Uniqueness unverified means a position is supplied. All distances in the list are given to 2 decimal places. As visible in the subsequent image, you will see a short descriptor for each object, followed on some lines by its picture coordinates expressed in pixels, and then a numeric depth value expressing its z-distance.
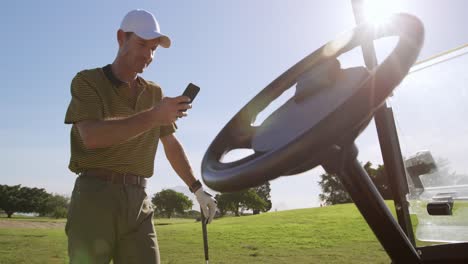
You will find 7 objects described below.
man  2.41
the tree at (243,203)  51.94
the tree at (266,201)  57.47
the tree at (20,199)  67.12
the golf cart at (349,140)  0.86
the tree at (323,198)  39.09
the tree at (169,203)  73.12
